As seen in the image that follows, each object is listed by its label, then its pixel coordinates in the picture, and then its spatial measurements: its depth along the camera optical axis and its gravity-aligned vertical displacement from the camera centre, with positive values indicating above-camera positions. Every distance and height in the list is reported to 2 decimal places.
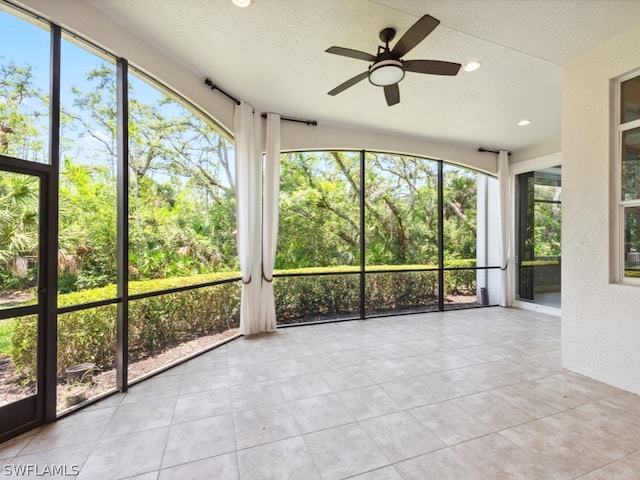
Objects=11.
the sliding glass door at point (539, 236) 5.58 +0.14
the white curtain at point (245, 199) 4.01 +0.62
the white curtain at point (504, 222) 6.03 +0.44
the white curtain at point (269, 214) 4.37 +0.43
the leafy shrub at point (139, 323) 2.20 -0.88
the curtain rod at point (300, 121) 4.54 +1.91
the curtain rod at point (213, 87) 3.50 +1.90
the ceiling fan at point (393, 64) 2.34 +1.54
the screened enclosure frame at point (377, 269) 5.11 -0.50
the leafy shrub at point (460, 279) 6.59 -0.81
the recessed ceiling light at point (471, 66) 3.14 +1.91
